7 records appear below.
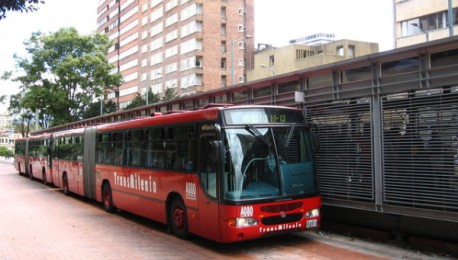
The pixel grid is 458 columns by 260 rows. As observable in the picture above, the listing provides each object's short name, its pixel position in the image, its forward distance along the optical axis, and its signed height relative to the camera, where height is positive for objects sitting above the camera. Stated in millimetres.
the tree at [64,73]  36562 +6168
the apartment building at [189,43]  73562 +17447
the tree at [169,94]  56094 +6573
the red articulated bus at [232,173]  8195 -463
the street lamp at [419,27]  40425 +10078
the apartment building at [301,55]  66625 +13431
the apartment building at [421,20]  38844 +10633
